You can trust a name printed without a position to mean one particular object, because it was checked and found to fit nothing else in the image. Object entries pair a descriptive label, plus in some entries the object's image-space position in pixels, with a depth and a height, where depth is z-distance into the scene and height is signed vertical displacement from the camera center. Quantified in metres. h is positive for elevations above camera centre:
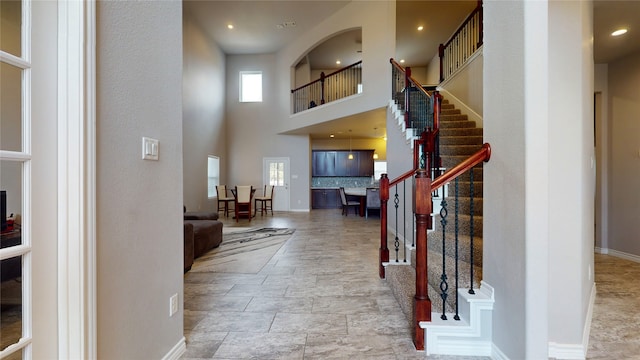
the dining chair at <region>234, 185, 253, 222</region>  7.60 -0.44
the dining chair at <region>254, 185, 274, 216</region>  8.92 -0.61
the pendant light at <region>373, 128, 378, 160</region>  10.11 +1.07
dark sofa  3.32 -0.77
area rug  3.50 -1.08
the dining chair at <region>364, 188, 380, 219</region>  7.57 -0.54
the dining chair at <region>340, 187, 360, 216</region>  8.57 -0.74
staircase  1.77 -0.81
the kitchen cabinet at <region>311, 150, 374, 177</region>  11.05 +0.60
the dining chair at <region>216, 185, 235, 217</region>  8.53 -0.58
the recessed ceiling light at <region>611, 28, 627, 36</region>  3.45 +1.81
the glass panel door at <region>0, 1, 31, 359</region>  0.93 +0.00
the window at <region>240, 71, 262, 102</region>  9.91 +3.28
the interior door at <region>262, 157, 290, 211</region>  9.90 +0.05
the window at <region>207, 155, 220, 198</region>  8.54 +0.16
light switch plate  1.45 +0.17
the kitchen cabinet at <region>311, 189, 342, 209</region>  10.80 -0.72
